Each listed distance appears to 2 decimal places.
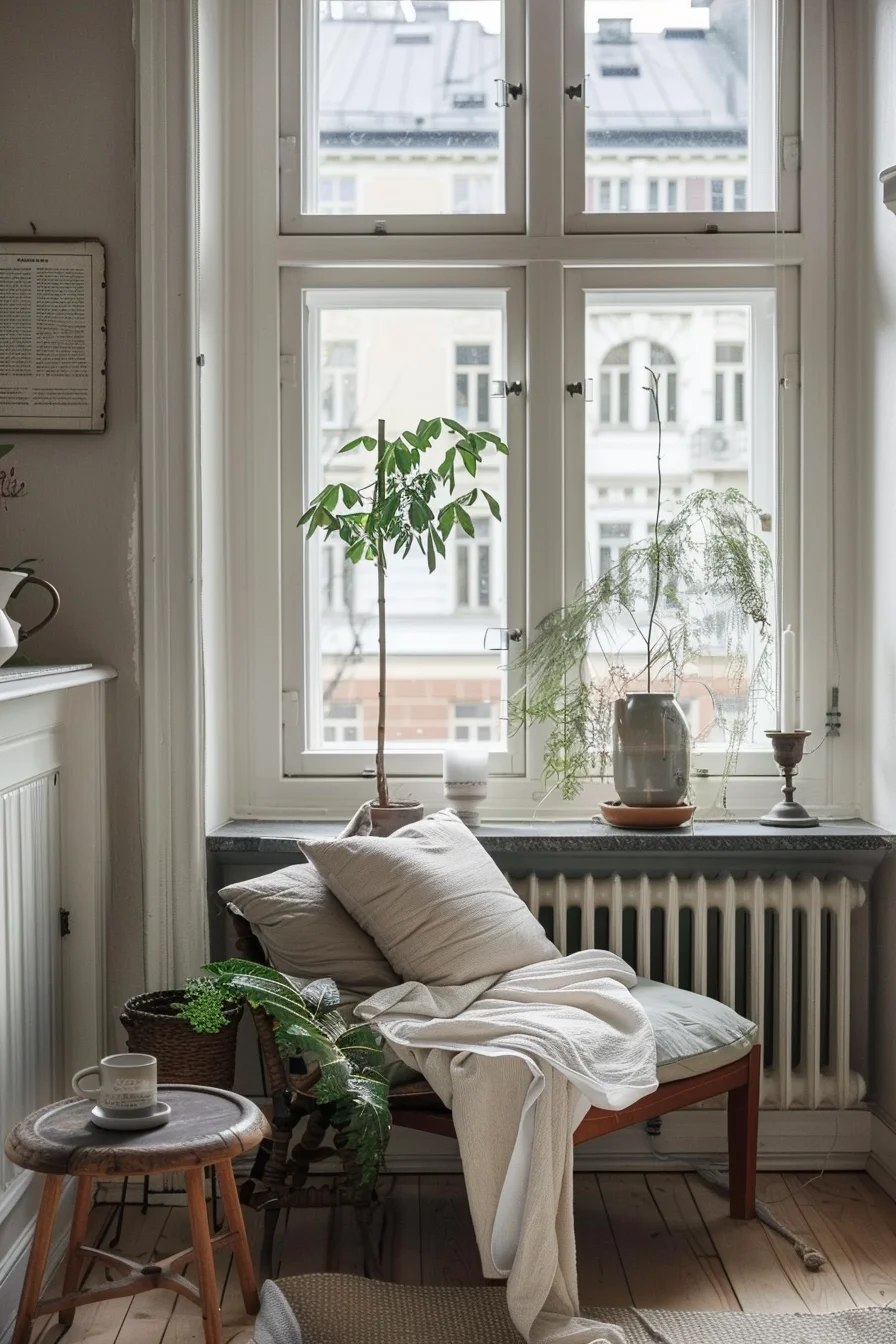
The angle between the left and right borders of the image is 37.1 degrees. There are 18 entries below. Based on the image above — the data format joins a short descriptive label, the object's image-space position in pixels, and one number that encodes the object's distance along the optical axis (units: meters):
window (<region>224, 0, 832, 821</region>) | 3.16
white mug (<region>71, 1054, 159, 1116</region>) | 2.03
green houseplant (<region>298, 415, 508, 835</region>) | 2.83
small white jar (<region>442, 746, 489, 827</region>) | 3.00
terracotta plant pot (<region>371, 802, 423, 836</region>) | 2.85
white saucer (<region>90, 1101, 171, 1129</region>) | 2.02
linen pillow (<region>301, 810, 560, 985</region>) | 2.50
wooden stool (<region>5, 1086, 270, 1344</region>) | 1.92
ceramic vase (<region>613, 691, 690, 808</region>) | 2.96
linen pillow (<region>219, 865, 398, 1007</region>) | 2.49
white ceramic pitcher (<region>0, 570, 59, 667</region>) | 2.18
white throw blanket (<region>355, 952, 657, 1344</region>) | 2.16
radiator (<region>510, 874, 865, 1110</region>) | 2.93
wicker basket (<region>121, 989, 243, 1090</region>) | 2.45
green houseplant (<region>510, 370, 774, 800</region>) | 3.10
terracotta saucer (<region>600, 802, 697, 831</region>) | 2.96
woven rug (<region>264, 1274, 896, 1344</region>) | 2.22
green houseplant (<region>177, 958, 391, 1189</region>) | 2.14
